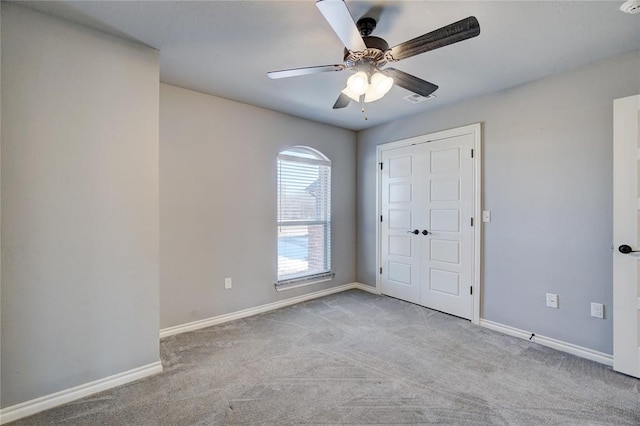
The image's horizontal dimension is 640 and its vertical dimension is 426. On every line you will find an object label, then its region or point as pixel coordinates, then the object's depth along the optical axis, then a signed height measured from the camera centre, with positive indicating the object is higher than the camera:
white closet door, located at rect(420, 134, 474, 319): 3.29 -0.20
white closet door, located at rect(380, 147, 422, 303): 3.82 -0.18
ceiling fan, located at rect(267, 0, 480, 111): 1.41 +0.88
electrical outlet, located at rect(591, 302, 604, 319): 2.40 -0.79
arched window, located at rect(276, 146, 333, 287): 3.79 -0.07
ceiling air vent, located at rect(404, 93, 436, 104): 3.11 +1.18
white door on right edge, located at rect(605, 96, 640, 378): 2.13 -0.16
